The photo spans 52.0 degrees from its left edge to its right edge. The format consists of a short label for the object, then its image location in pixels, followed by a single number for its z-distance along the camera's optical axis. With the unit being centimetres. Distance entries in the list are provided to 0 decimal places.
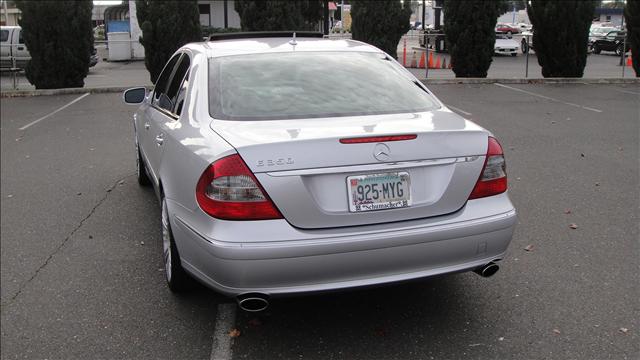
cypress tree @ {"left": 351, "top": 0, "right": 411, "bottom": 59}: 1773
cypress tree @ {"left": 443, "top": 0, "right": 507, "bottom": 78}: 1747
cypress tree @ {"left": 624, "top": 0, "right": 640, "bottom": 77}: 1783
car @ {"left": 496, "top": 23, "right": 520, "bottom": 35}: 4288
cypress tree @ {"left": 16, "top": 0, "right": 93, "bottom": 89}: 1650
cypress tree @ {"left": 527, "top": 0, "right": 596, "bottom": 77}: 1745
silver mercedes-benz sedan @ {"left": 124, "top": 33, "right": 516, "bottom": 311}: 313
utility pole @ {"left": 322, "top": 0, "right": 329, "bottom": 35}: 2459
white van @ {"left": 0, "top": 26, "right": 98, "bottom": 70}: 2538
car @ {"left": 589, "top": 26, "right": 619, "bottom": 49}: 3736
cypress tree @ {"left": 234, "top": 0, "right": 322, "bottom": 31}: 1797
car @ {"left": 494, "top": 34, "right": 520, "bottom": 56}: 3344
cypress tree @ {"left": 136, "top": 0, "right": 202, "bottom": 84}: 1691
